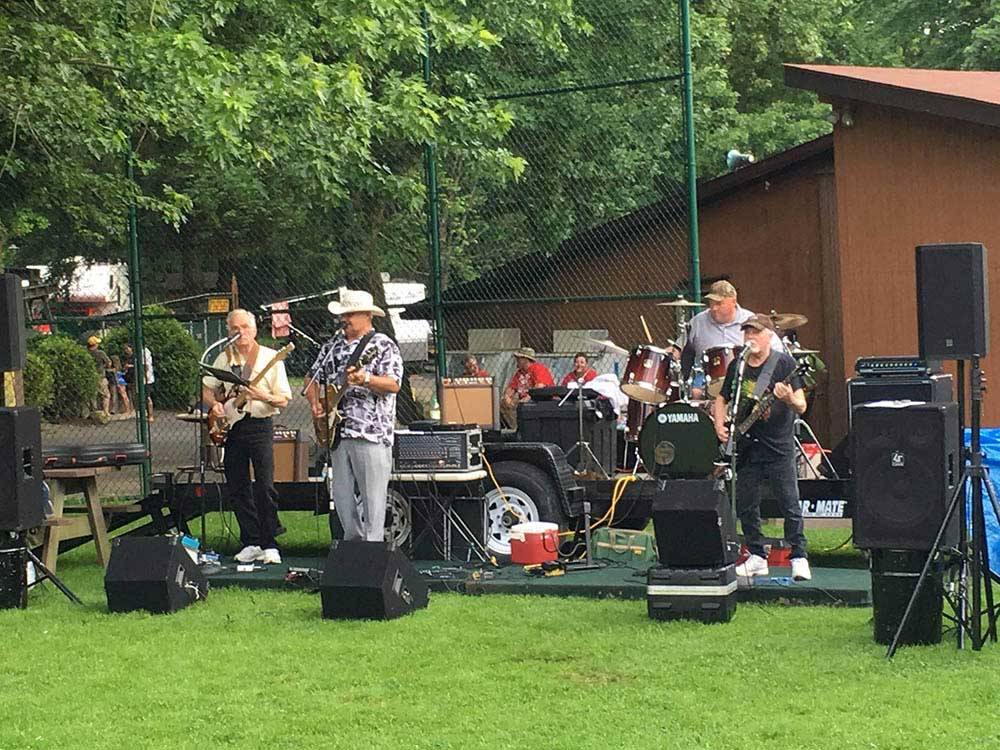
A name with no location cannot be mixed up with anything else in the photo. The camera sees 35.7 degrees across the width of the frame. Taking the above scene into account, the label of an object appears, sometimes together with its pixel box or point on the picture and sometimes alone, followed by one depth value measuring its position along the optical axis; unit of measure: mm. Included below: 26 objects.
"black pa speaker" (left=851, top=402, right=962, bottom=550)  7668
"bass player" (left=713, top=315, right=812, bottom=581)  9586
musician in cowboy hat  9875
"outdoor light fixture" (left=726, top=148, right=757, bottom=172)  16062
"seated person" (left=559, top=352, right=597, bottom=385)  14127
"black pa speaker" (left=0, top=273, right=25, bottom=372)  10148
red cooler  10758
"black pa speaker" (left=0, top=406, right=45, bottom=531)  9859
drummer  10594
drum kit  9984
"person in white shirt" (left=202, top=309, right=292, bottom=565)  10930
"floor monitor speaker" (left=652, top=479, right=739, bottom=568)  8570
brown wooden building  13219
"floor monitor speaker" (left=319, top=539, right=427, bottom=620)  8977
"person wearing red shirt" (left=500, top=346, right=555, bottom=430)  14766
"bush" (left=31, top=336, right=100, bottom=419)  25922
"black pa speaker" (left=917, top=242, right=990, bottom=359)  7680
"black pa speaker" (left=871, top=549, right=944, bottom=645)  7605
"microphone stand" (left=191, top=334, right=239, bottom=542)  11123
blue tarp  9625
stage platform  9148
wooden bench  11094
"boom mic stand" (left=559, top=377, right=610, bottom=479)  11719
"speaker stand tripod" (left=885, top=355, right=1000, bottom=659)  7457
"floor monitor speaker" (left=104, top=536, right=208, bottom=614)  9516
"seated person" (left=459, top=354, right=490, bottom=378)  13912
